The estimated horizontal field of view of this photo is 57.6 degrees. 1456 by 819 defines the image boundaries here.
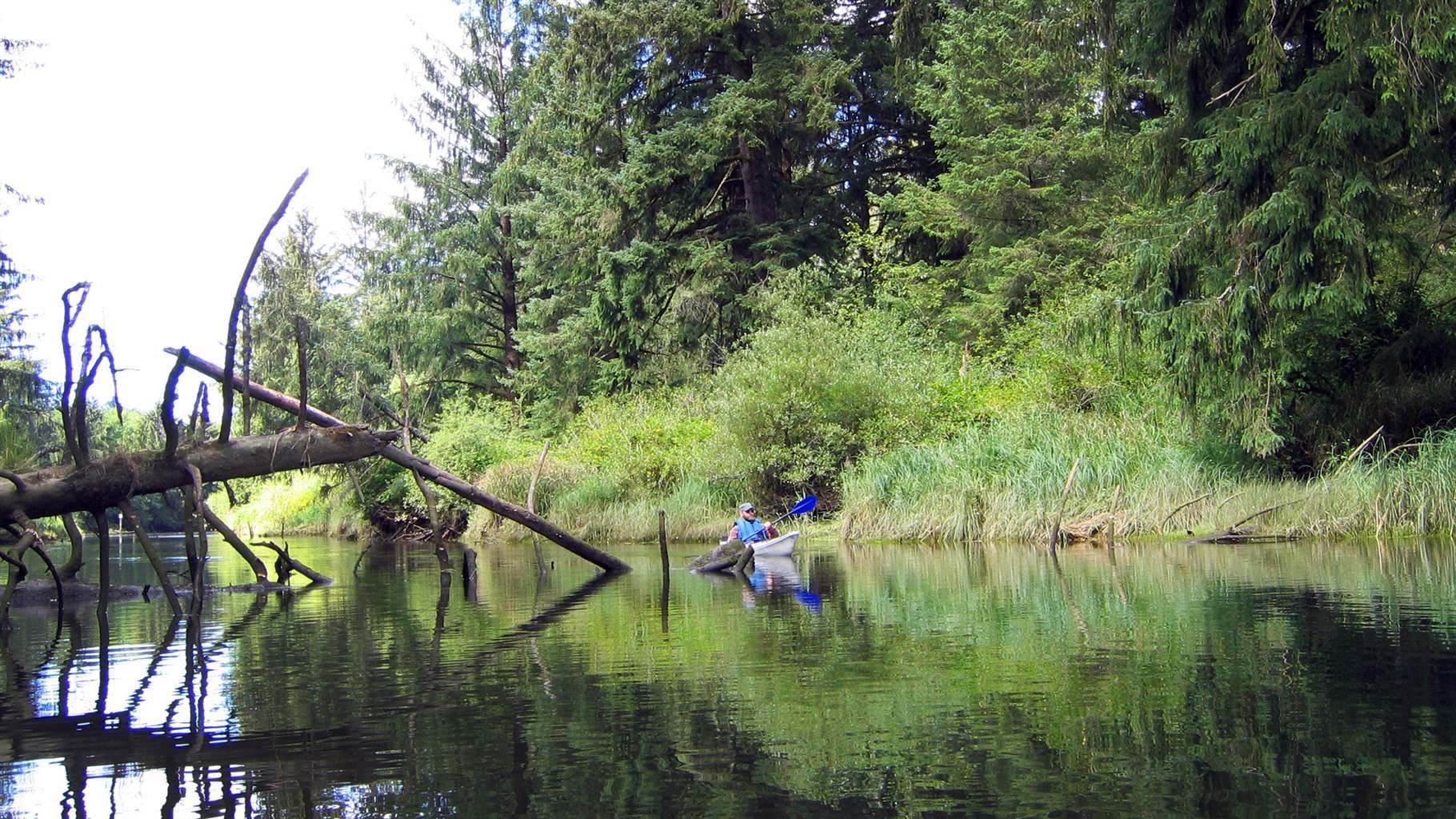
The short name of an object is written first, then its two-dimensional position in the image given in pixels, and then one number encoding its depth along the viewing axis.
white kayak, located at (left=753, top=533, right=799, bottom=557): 21.73
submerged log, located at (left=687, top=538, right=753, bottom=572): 19.17
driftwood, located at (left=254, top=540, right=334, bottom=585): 17.69
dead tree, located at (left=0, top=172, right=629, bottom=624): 12.55
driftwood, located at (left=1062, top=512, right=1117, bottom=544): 21.25
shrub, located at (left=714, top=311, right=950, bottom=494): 28.41
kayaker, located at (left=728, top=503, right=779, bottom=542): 22.52
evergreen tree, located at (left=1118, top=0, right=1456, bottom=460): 17.66
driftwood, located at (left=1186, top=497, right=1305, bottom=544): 19.02
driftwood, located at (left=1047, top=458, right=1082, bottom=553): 20.64
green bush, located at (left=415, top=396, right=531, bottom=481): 37.75
